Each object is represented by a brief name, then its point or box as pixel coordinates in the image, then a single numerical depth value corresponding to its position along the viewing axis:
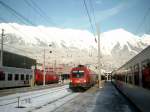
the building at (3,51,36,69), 42.64
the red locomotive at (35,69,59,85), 35.73
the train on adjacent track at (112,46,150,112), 6.19
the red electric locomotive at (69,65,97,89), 20.72
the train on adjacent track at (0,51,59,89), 21.82
